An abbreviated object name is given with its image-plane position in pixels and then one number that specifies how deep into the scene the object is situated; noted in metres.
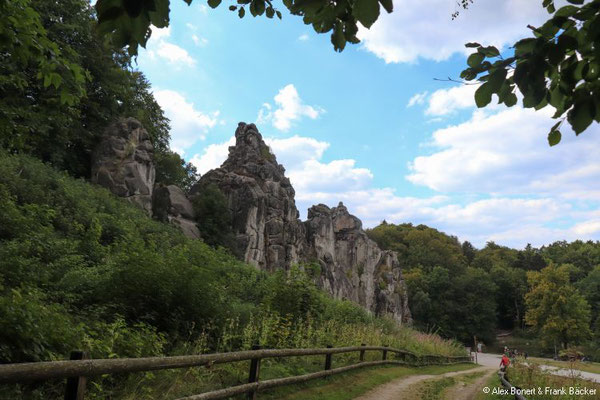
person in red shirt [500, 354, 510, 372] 14.96
